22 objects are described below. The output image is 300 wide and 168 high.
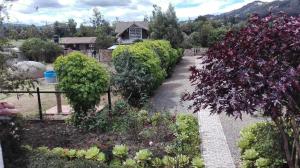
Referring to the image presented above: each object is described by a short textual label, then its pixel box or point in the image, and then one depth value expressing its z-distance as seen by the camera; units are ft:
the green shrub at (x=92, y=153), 12.52
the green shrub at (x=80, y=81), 18.04
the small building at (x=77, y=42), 128.84
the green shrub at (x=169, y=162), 12.31
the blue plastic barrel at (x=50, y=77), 36.25
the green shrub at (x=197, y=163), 12.05
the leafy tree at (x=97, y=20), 150.25
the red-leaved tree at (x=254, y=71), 7.51
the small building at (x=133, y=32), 115.71
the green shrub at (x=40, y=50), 74.60
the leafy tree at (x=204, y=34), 86.11
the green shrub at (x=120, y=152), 12.85
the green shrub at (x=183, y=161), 12.31
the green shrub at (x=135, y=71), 24.91
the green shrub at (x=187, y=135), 13.78
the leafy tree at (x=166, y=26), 58.45
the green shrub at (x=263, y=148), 11.44
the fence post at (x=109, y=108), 18.81
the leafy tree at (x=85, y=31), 134.10
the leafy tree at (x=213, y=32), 74.48
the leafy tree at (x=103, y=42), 99.41
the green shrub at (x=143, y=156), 12.41
